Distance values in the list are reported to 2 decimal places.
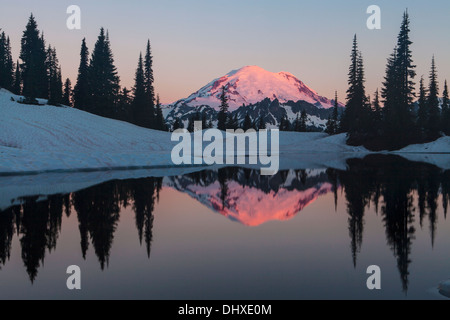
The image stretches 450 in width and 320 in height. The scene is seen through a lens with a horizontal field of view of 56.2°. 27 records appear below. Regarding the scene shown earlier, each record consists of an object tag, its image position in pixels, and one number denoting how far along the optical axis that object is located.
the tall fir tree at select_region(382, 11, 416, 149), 66.12
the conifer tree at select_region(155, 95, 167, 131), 87.78
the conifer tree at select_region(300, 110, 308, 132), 123.06
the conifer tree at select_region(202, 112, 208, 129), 111.70
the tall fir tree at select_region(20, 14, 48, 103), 75.81
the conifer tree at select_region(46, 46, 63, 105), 81.69
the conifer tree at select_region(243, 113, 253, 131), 106.01
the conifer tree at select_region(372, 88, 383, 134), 68.51
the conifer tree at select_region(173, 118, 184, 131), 105.01
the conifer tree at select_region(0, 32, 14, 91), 82.00
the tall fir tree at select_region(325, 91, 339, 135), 97.62
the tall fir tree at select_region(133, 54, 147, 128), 82.38
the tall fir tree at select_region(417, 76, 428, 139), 66.94
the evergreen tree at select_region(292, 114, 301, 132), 119.81
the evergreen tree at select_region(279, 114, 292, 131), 130.00
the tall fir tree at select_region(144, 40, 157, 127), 83.25
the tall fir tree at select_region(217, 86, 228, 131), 100.25
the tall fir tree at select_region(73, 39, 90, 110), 77.12
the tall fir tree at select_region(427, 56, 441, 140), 66.49
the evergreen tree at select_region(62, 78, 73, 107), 83.31
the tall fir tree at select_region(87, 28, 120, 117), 76.94
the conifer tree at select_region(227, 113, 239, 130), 103.76
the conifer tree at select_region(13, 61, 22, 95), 87.89
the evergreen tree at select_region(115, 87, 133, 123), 81.88
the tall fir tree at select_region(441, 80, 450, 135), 75.88
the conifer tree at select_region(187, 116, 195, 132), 118.41
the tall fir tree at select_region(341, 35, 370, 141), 75.56
